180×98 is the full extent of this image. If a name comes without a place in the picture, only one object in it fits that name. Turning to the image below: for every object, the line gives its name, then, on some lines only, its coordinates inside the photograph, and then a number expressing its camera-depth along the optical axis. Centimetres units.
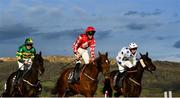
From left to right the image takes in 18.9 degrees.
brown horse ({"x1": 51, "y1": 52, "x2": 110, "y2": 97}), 2155
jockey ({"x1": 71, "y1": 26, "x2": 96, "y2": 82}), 2325
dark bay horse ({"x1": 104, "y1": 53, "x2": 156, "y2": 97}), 2350
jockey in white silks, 2433
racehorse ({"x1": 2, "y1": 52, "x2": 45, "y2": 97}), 2214
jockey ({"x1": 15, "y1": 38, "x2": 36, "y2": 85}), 2346
